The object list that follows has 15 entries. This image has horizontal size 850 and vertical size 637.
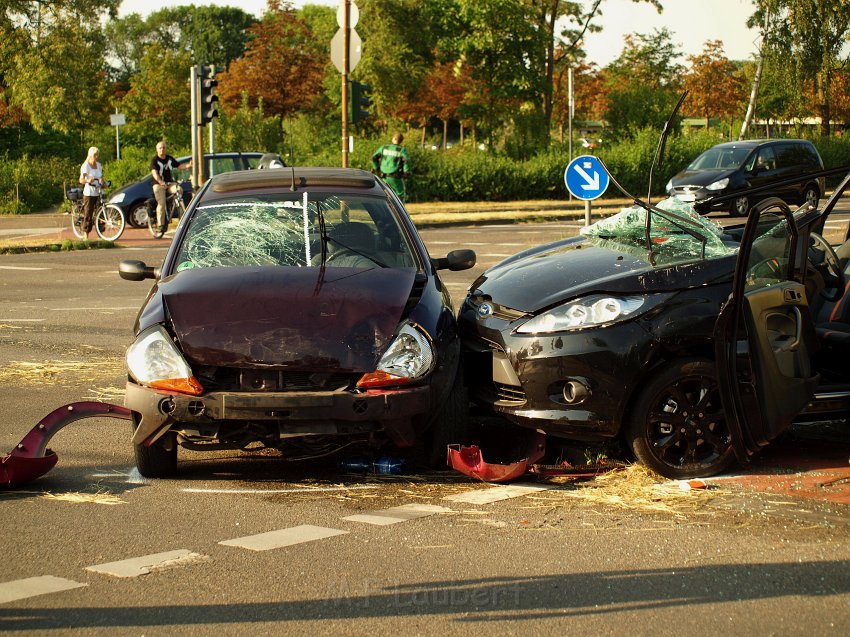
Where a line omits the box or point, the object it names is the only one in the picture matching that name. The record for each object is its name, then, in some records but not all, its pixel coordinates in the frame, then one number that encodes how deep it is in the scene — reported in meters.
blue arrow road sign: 16.08
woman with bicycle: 23.00
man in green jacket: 24.62
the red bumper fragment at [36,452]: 5.91
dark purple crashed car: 5.67
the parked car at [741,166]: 29.70
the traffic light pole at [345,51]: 25.09
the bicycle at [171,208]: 23.91
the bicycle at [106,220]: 23.55
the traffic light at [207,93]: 24.93
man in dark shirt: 23.64
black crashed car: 5.46
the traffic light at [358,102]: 25.58
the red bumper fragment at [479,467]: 6.01
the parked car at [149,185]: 25.86
